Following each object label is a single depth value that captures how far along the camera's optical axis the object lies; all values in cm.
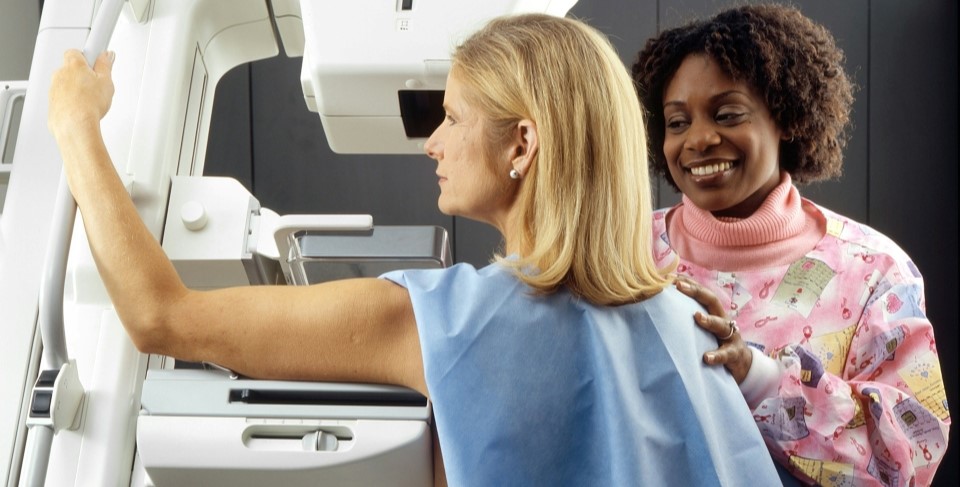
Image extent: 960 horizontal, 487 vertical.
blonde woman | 117
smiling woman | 144
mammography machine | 127
